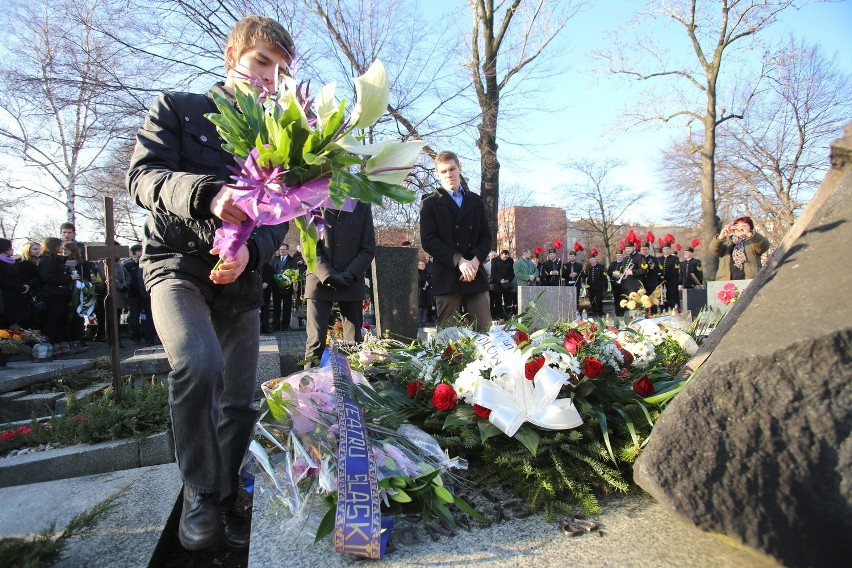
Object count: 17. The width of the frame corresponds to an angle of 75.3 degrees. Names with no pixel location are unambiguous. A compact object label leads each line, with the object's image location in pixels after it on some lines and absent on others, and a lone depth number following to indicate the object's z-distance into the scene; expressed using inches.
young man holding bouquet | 77.1
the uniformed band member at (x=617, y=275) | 617.3
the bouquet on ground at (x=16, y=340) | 267.7
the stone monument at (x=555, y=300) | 240.8
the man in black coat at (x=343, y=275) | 193.5
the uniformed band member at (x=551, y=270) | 671.1
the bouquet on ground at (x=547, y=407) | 78.3
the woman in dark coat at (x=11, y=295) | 313.3
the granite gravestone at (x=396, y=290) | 249.8
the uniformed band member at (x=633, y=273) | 597.6
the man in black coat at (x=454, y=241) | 191.0
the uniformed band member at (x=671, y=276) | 639.1
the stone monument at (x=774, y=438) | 47.8
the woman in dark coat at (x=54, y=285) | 339.3
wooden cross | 169.0
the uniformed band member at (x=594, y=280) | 640.4
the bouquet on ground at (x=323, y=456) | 71.5
